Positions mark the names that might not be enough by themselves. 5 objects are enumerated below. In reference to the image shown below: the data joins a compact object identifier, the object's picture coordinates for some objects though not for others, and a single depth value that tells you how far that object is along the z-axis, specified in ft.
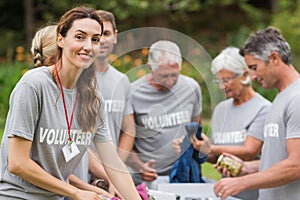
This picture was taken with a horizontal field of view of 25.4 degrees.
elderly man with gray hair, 14.46
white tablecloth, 13.02
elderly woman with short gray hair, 14.30
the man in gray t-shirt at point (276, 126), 12.07
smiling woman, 9.10
